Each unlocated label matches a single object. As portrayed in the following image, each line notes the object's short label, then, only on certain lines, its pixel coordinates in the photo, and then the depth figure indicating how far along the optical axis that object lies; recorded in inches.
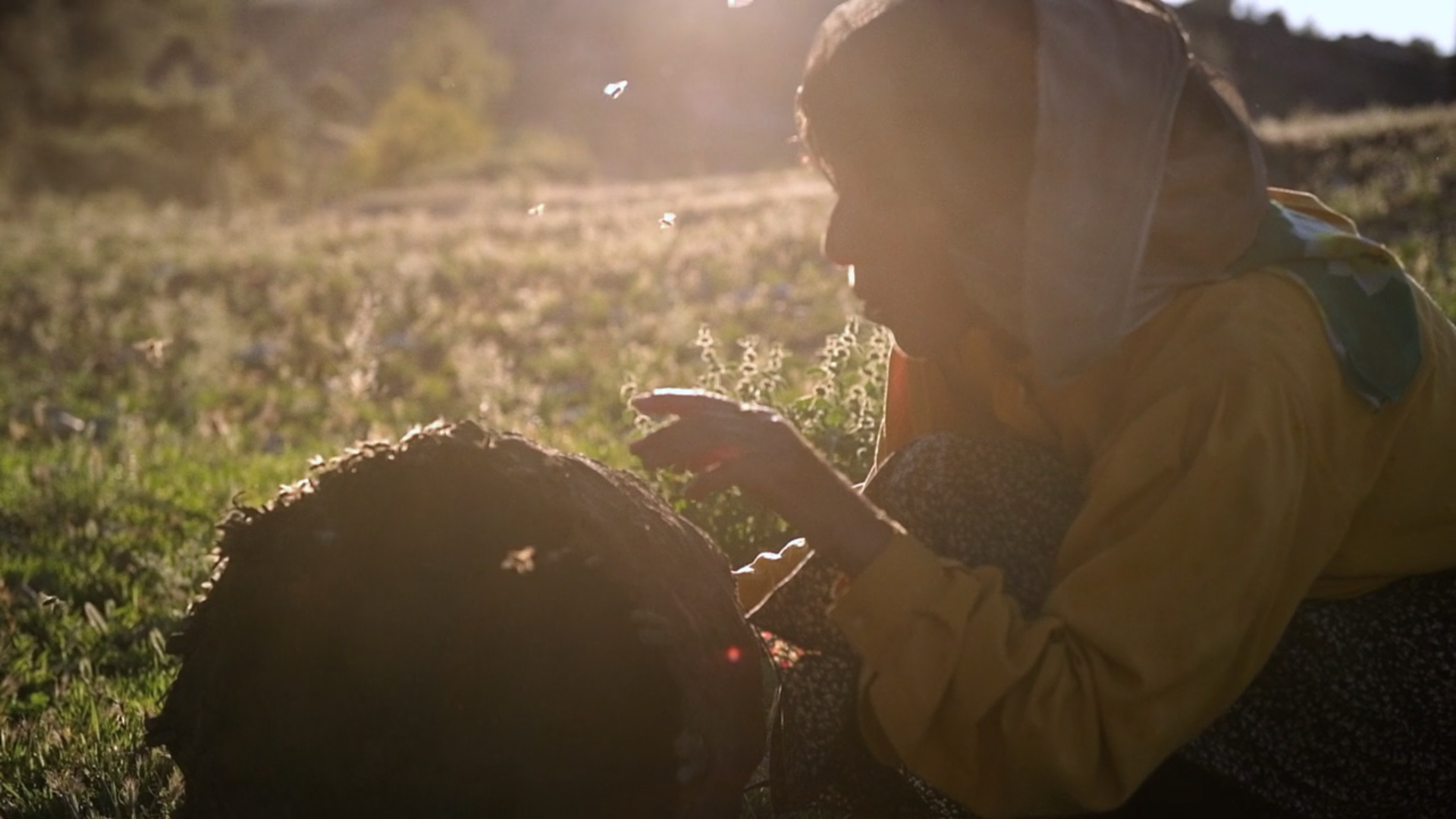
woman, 73.0
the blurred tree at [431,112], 1736.0
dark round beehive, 82.6
